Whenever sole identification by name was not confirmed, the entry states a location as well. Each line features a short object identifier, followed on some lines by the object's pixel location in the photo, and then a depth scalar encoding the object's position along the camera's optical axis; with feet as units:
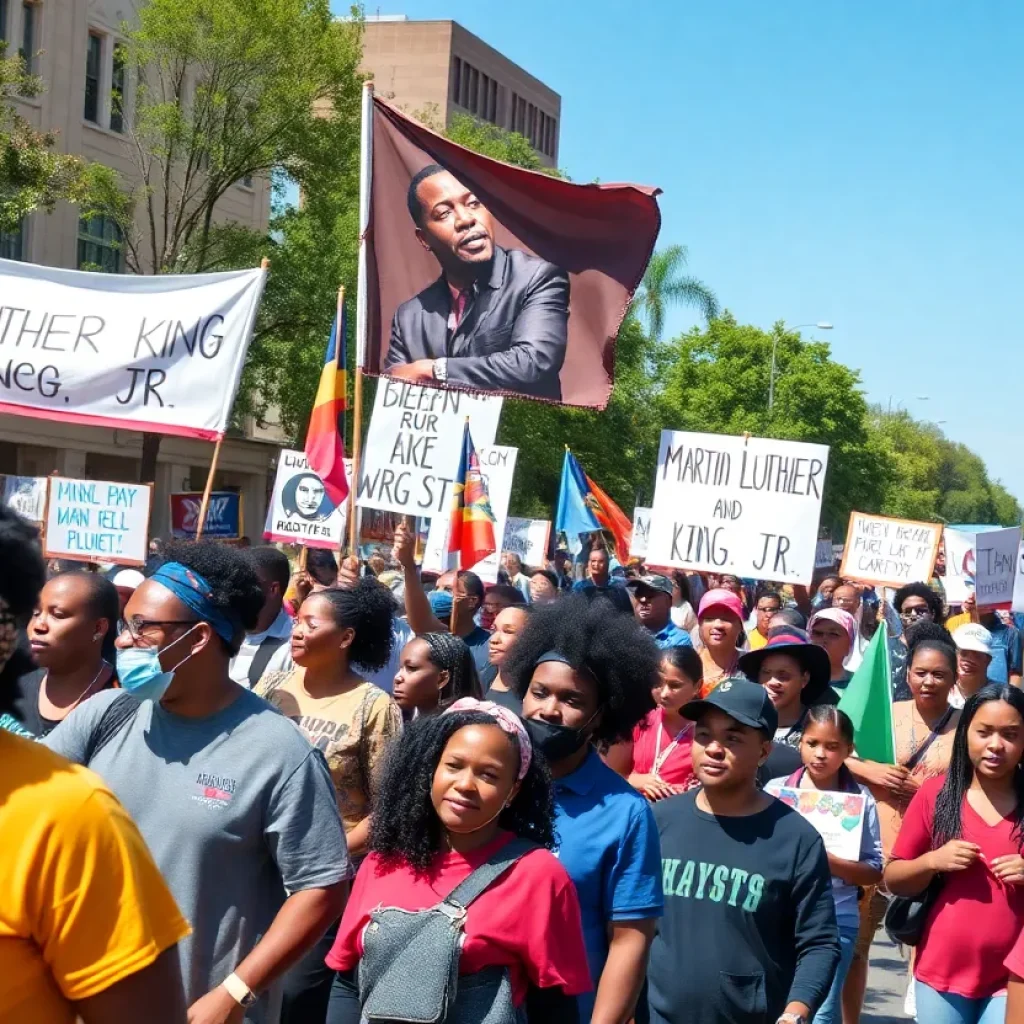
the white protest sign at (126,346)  29.35
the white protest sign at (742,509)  40.04
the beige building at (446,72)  225.35
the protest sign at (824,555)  79.64
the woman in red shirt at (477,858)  10.88
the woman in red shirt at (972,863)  16.30
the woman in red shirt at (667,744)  18.33
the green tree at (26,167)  67.77
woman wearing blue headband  11.86
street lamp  186.19
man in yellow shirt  6.63
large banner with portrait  31.65
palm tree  186.70
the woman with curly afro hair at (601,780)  12.46
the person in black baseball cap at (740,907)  14.34
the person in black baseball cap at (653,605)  29.39
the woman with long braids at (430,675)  20.27
